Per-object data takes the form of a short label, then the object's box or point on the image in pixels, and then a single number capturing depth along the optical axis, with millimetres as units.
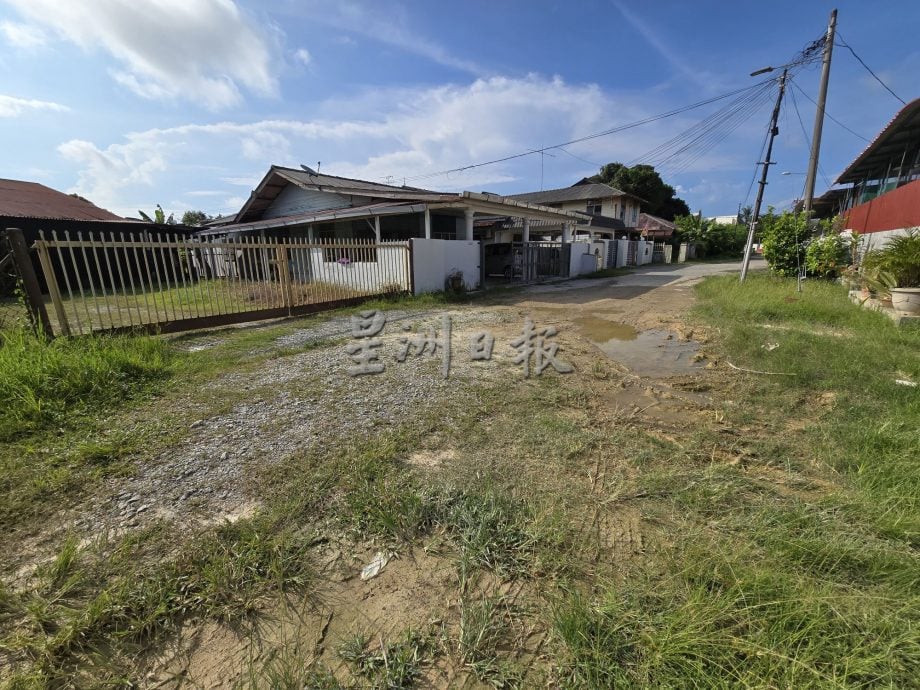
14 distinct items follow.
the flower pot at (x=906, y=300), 5625
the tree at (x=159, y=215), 24391
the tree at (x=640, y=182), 37250
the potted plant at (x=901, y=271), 5703
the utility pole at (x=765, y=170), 9731
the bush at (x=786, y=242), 11195
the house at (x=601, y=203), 28531
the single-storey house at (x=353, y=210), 10875
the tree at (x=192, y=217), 45344
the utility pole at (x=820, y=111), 12562
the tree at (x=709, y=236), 30750
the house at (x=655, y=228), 30984
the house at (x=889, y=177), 8836
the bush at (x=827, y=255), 10359
